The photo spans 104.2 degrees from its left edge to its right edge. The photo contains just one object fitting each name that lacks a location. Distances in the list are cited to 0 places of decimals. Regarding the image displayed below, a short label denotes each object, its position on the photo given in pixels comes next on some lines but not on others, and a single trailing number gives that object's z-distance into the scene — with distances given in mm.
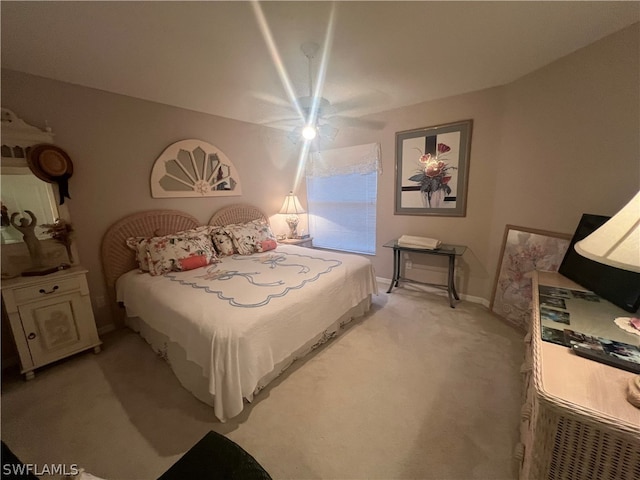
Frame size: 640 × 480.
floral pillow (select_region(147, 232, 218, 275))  2439
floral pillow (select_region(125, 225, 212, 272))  2506
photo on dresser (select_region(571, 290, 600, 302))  1426
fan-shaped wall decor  2842
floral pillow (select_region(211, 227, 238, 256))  3047
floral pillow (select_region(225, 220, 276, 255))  3147
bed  1508
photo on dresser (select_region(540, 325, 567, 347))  1053
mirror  1992
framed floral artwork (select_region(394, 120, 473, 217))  2893
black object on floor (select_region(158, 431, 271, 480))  756
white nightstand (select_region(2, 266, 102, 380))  1861
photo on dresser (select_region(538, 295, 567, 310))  1364
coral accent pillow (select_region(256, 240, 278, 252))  3227
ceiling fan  1811
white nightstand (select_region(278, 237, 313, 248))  3875
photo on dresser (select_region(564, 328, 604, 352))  1002
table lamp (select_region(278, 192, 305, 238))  3980
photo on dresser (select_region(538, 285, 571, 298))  1481
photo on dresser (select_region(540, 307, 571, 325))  1218
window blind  3661
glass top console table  2836
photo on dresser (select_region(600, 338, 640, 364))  938
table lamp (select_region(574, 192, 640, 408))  729
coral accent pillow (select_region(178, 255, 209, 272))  2496
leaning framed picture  2121
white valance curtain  3518
